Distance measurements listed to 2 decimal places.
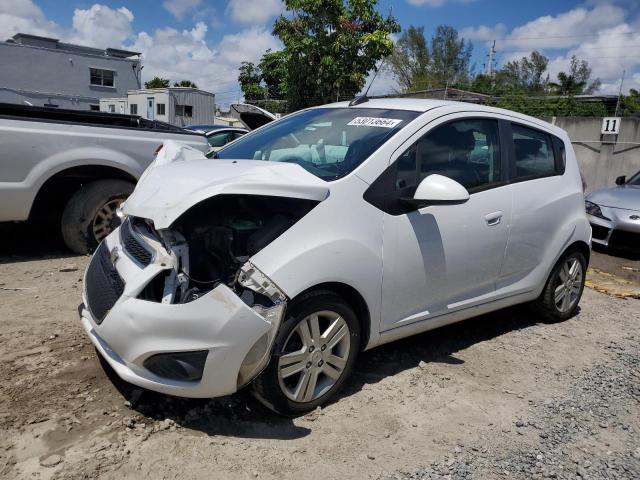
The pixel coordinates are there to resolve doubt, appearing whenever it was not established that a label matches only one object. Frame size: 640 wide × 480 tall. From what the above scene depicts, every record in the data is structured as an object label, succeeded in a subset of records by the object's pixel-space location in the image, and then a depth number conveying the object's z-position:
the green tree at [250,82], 36.38
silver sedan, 7.52
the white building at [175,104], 28.45
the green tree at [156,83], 56.92
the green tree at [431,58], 40.28
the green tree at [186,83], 56.81
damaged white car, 2.58
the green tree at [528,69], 41.66
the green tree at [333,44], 16.16
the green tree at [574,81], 29.08
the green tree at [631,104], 15.65
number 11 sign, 12.77
